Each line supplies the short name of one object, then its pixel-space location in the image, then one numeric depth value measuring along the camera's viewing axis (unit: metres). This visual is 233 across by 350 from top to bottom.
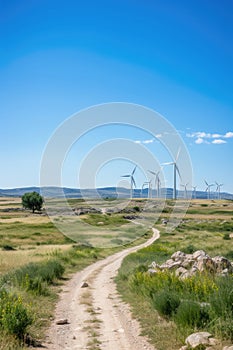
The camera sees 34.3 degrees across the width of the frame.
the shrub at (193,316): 10.38
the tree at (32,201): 134.25
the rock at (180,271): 17.45
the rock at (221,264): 17.68
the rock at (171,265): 19.91
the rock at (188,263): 19.96
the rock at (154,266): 20.77
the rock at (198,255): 19.92
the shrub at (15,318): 9.76
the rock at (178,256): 22.11
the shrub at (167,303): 12.00
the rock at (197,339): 8.94
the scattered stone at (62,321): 12.67
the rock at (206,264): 17.60
